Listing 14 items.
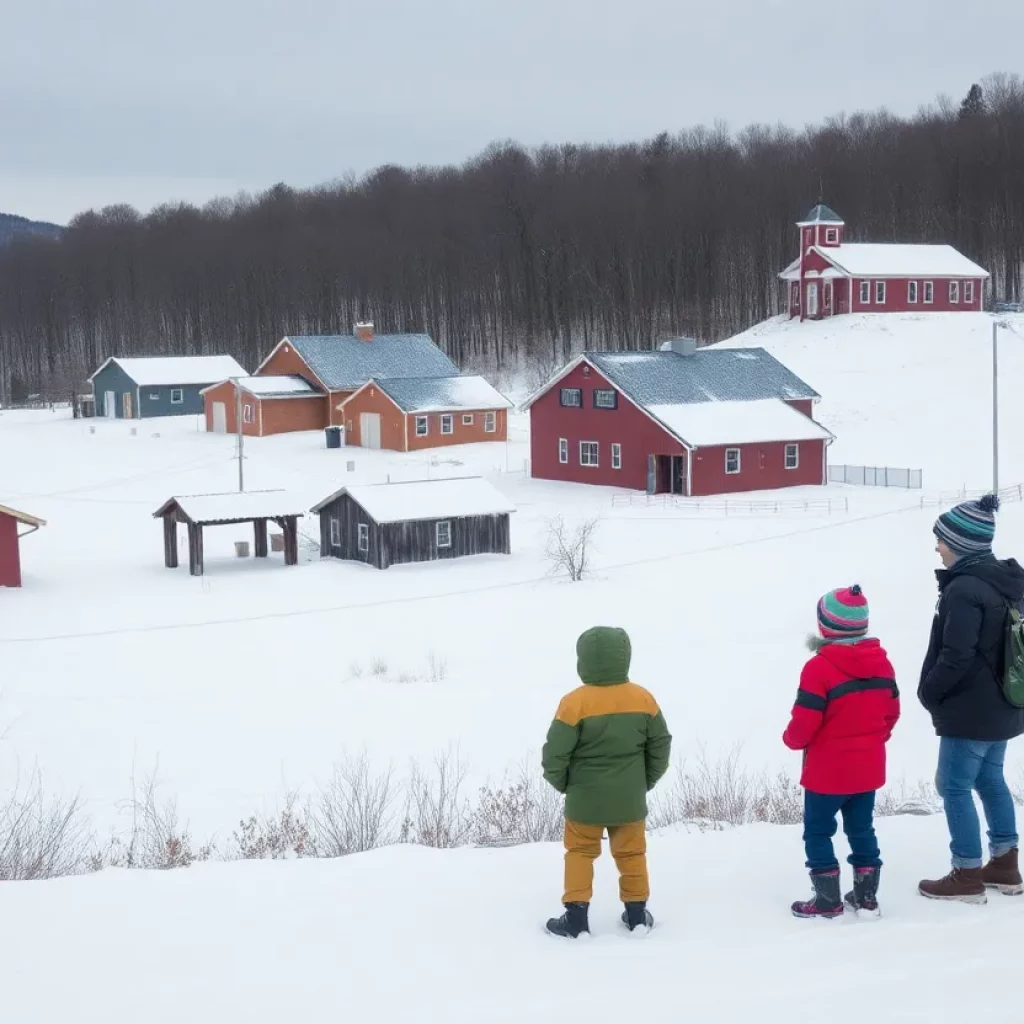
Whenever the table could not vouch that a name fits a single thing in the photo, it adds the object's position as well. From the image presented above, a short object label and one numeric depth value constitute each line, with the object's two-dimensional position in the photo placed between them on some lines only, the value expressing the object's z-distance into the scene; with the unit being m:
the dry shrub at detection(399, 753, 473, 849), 9.55
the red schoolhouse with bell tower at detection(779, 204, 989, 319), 72.12
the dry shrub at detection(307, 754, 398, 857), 9.44
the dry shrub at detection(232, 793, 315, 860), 9.26
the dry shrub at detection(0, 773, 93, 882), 8.73
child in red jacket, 6.96
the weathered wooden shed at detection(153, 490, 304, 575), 32.44
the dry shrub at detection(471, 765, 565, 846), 9.49
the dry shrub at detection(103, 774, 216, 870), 8.79
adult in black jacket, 7.02
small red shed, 30.16
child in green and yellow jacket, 6.91
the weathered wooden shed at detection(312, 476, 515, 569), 33.47
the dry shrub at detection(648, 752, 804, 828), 9.77
